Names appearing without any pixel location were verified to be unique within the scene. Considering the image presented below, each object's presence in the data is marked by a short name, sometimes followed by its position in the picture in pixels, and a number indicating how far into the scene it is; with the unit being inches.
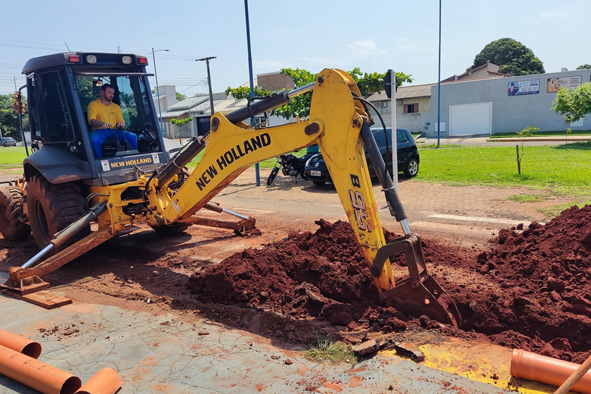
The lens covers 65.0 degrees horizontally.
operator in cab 274.4
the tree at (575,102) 845.2
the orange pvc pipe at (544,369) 124.0
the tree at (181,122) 2015.3
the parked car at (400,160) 531.8
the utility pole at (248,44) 543.0
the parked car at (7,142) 2470.5
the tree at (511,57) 2363.4
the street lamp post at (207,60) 1273.4
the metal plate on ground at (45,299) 214.5
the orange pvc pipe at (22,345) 161.5
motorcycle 597.3
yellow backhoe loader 171.9
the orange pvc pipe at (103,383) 136.7
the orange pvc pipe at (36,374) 139.5
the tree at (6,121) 2819.9
